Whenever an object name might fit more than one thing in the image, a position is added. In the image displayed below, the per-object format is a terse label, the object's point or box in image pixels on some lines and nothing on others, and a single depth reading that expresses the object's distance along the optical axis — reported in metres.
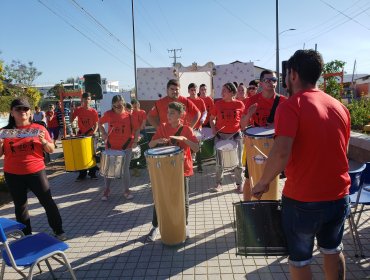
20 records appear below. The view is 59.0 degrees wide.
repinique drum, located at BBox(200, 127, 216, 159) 7.43
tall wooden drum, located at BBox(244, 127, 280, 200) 3.71
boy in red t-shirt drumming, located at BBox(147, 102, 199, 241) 3.77
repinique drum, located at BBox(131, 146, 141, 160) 6.20
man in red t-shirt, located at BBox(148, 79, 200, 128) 4.86
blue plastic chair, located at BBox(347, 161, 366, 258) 3.10
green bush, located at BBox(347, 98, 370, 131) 8.80
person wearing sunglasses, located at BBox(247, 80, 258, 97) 7.77
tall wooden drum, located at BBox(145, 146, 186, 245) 3.48
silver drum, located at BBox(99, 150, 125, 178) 5.25
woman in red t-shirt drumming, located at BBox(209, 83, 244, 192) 5.79
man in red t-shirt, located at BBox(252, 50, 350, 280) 2.02
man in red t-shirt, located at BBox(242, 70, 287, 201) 3.96
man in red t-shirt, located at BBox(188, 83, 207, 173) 7.18
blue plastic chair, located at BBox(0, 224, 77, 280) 2.58
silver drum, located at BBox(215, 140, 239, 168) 5.48
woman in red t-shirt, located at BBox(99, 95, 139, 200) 5.53
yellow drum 6.04
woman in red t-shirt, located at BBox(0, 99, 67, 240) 3.75
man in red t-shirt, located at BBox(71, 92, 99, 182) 6.81
